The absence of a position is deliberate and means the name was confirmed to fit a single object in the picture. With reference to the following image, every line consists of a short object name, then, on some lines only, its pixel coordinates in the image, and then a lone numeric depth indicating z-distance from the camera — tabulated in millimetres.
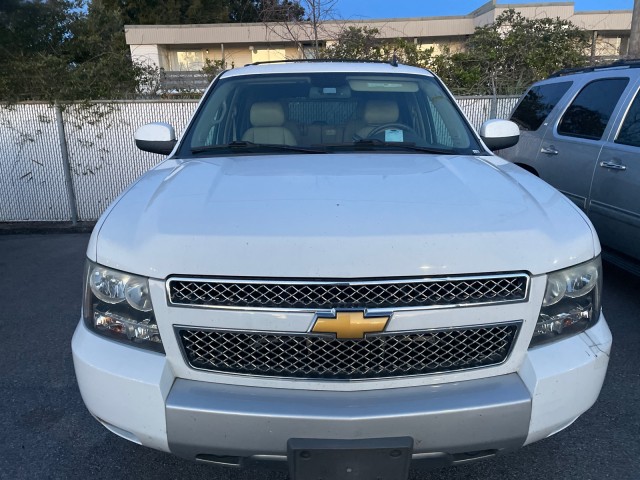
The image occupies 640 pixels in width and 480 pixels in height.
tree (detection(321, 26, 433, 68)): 9781
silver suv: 4301
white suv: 1779
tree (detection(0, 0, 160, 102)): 8266
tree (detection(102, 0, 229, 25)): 32625
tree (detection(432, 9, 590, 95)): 9391
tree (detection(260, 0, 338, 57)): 9484
